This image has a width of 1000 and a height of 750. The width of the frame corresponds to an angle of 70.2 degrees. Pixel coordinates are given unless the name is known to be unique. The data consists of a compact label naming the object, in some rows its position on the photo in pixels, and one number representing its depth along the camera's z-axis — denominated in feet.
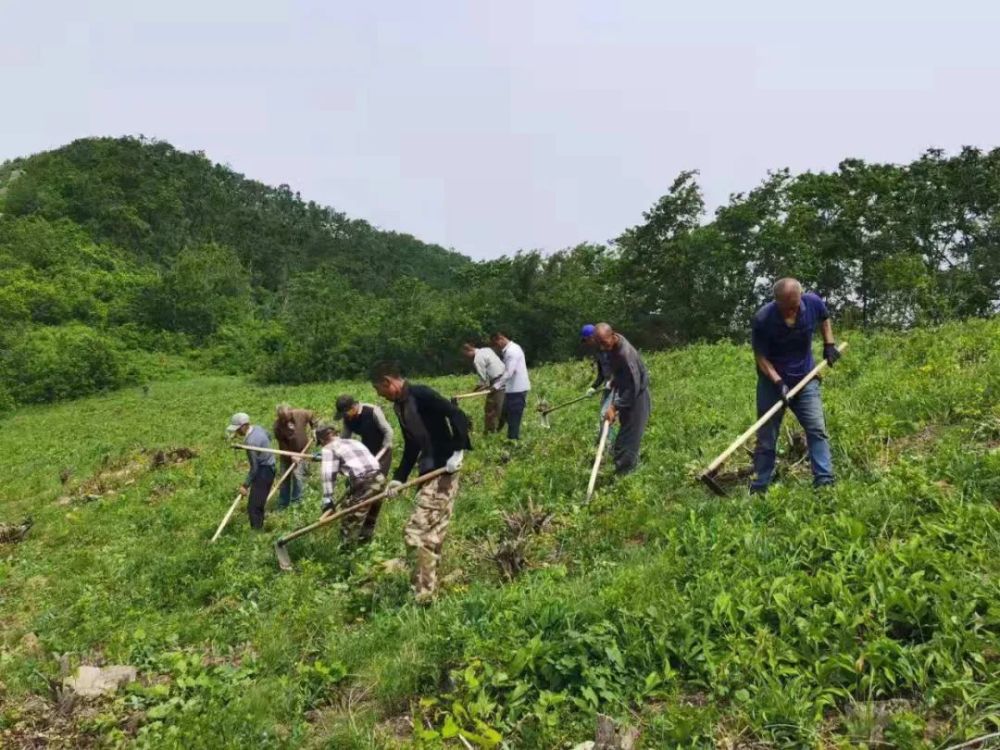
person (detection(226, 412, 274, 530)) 28.48
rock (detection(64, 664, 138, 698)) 15.60
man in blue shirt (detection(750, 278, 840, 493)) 18.13
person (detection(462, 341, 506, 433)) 34.81
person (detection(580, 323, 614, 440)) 26.43
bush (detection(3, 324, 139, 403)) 130.82
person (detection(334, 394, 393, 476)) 24.35
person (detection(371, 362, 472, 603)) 18.43
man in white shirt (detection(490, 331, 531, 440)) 32.86
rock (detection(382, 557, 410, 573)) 19.75
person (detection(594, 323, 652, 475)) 24.12
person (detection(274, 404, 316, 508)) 30.63
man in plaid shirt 21.68
